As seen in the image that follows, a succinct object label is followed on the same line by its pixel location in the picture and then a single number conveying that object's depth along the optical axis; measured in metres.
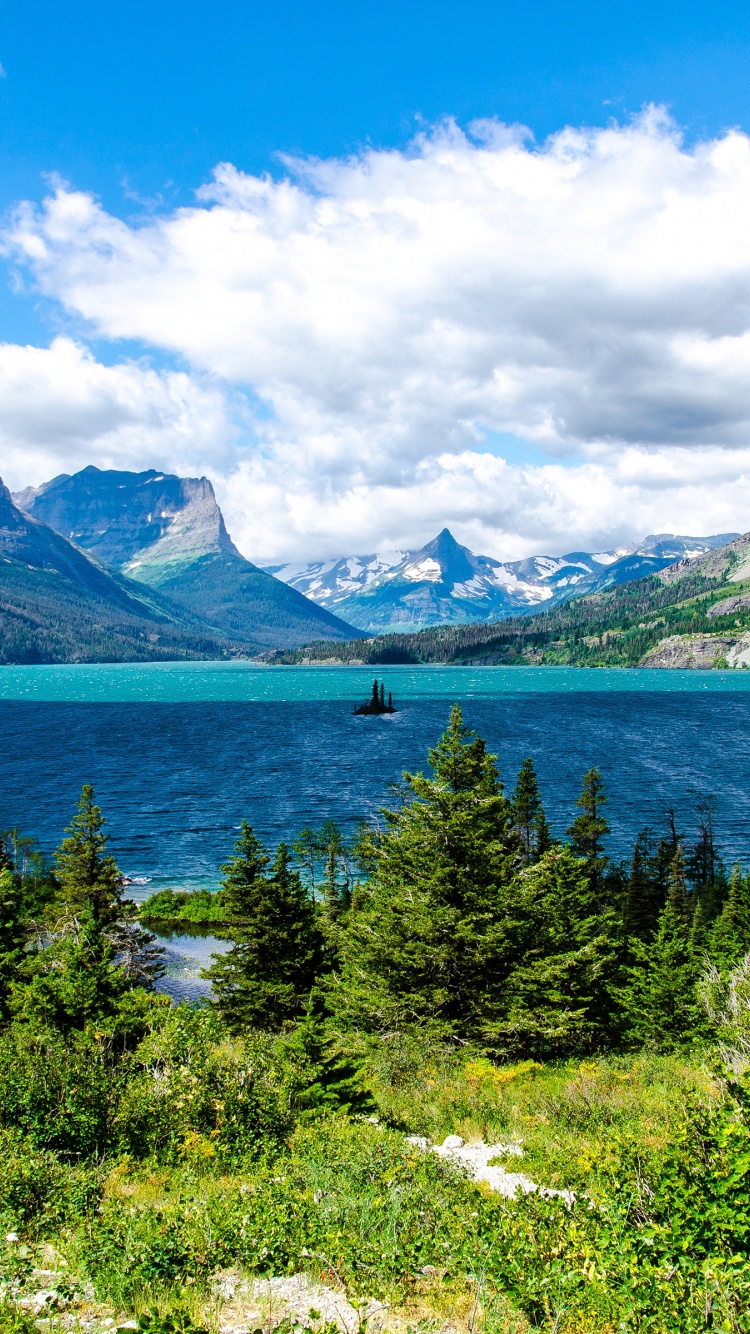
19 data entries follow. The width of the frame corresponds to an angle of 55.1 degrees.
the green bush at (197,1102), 14.16
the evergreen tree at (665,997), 28.98
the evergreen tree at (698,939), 33.78
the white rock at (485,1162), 11.97
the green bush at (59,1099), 13.77
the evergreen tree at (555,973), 25.64
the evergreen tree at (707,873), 57.00
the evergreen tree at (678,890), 49.74
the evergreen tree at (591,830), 55.34
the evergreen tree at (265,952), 31.16
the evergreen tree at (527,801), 56.56
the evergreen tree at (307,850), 68.56
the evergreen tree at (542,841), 48.78
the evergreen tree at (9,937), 31.72
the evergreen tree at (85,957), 22.53
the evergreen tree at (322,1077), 16.28
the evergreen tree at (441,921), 26.91
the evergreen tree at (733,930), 35.47
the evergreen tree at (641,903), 50.03
